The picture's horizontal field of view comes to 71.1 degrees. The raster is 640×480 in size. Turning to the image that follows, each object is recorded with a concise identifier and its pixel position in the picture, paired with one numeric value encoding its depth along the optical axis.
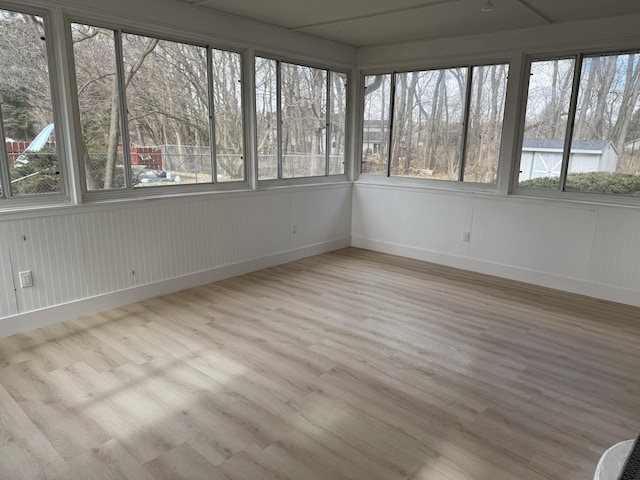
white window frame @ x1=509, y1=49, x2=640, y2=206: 4.21
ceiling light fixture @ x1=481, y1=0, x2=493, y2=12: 3.40
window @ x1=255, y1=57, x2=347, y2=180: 4.94
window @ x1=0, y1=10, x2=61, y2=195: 3.15
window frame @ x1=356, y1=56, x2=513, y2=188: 4.85
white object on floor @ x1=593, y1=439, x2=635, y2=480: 1.11
